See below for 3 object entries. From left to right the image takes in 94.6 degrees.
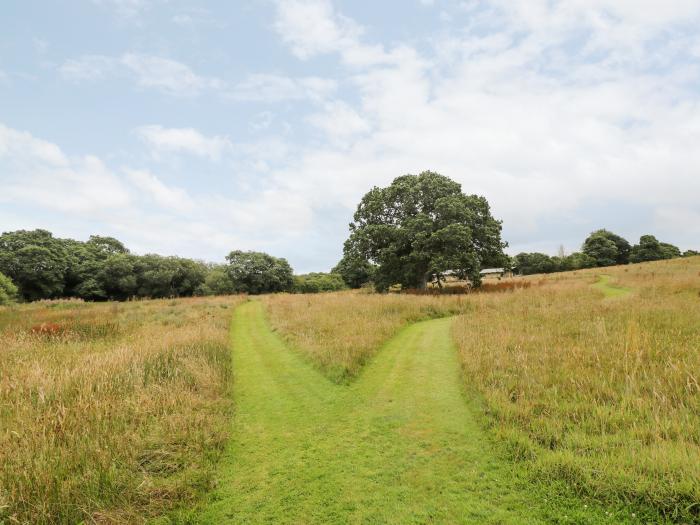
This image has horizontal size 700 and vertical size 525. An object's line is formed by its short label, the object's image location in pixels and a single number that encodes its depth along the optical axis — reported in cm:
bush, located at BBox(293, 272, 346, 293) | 7100
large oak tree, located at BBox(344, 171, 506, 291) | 2498
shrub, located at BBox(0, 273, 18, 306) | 3308
